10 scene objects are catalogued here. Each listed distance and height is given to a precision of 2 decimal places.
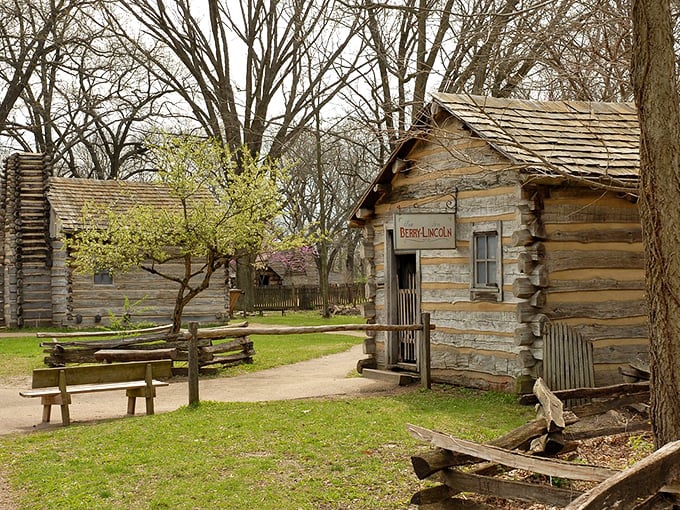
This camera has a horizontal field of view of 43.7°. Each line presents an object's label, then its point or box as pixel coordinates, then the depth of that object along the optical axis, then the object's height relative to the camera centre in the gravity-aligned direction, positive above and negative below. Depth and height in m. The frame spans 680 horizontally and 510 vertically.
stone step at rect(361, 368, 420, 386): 14.34 -1.64
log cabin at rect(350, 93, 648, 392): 12.27 +0.45
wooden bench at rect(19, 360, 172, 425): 11.62 -1.31
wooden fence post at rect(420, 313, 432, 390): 13.68 -1.20
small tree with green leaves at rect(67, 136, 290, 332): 17.78 +1.38
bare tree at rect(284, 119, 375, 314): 48.31 +6.07
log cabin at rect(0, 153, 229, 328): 29.14 +0.38
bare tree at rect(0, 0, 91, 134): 33.25 +10.34
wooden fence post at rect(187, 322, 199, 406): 12.02 -1.13
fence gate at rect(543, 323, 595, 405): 12.14 -1.18
